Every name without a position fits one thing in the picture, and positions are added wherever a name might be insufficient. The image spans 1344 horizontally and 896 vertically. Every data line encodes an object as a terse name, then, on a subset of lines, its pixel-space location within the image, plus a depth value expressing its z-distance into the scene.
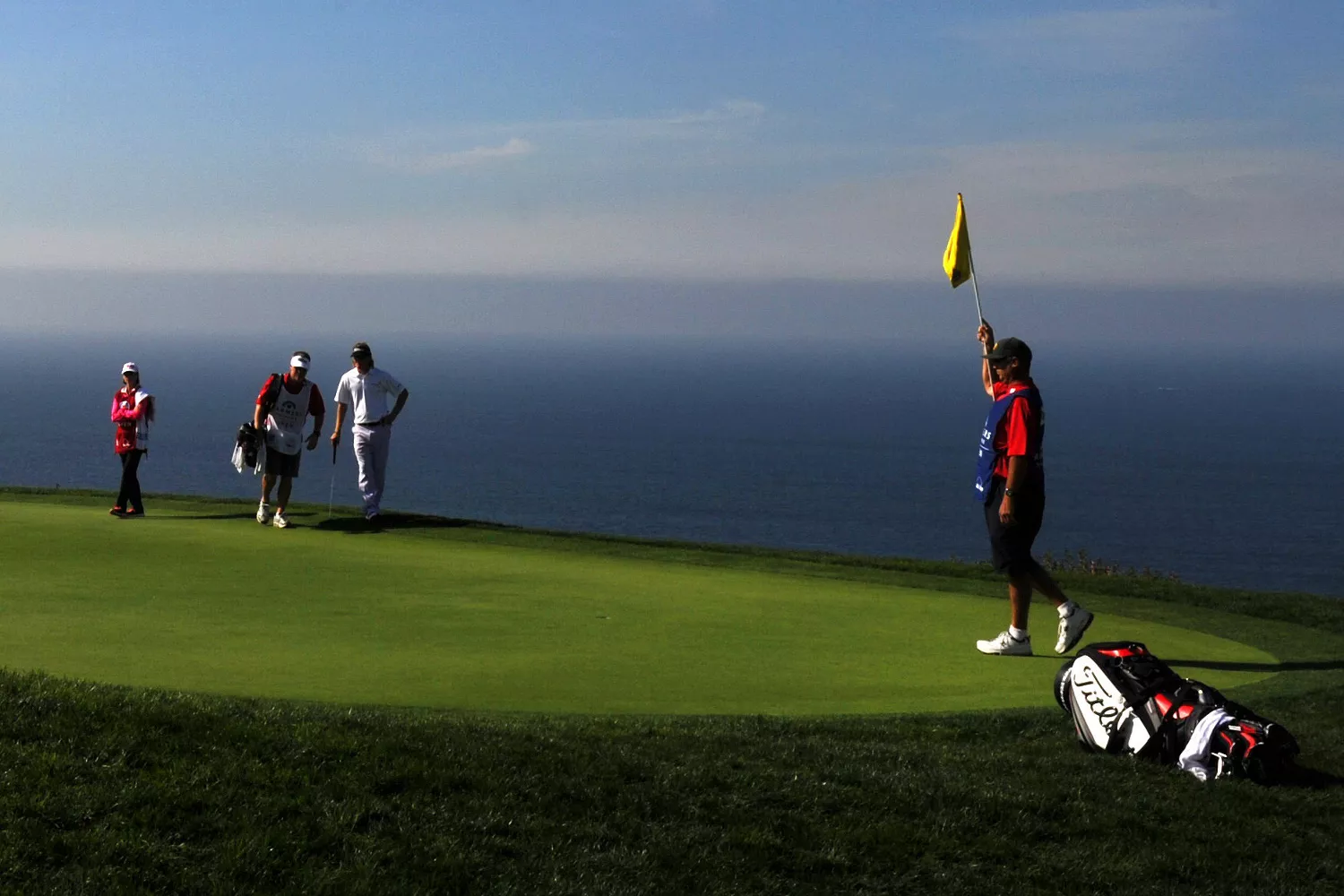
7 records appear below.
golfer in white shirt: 16.08
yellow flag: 11.53
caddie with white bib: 15.30
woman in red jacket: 16.06
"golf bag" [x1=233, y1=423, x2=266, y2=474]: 15.18
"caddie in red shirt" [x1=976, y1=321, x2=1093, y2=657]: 9.27
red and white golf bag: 6.64
